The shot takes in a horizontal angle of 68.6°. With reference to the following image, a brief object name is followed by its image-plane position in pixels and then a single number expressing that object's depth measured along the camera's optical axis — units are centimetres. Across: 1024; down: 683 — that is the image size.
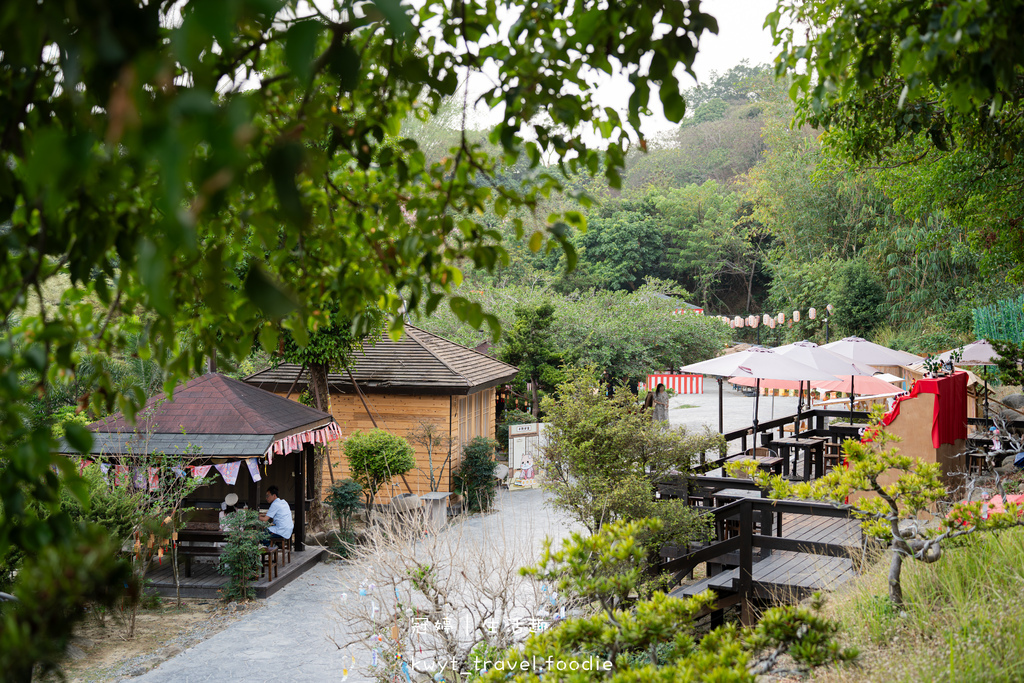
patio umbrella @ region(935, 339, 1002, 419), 1313
